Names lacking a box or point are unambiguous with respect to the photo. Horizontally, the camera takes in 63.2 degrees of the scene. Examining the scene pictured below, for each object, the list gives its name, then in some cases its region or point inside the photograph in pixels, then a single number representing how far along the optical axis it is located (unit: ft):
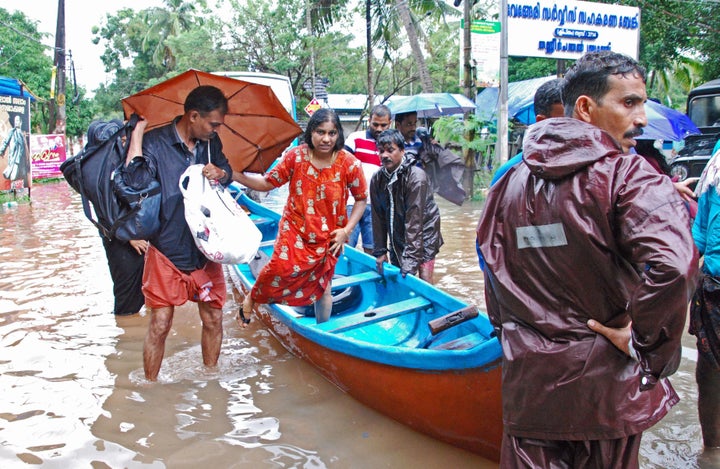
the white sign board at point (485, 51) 34.09
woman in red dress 12.16
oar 8.90
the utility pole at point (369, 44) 59.26
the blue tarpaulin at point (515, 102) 45.27
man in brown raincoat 4.47
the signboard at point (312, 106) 52.78
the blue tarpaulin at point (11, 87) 38.15
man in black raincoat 13.97
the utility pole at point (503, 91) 32.96
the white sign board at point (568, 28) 37.99
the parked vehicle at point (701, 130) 25.09
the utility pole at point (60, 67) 61.41
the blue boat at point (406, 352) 8.52
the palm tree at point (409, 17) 52.26
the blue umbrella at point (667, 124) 29.53
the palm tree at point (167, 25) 108.68
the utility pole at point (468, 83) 37.83
